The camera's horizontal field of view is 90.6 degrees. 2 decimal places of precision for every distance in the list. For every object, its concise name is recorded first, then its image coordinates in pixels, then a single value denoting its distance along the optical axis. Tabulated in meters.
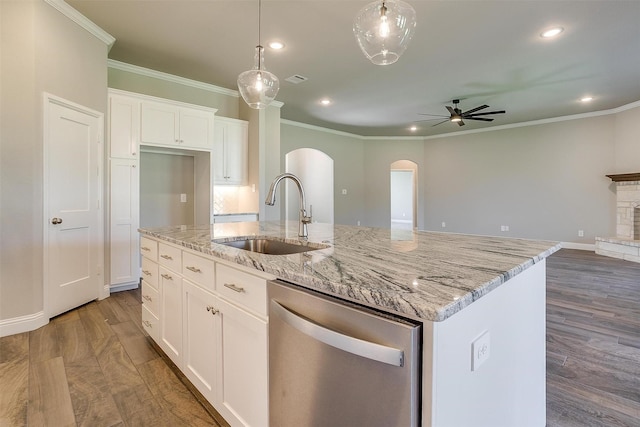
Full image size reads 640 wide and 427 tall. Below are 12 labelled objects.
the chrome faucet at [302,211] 1.90
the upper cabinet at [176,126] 3.85
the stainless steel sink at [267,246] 1.84
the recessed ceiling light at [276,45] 3.48
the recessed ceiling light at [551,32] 3.16
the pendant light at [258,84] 2.66
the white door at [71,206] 2.83
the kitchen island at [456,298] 0.74
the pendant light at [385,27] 1.91
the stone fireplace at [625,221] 5.50
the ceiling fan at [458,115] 5.25
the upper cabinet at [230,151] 4.71
